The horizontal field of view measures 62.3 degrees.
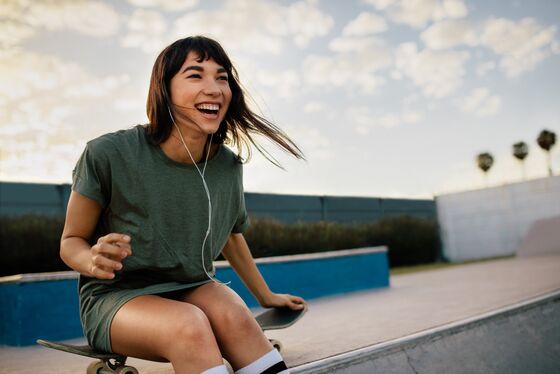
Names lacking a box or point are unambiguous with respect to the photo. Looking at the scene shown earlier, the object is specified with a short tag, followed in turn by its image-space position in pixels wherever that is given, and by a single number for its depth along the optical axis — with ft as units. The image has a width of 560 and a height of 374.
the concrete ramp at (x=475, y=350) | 7.25
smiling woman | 4.99
